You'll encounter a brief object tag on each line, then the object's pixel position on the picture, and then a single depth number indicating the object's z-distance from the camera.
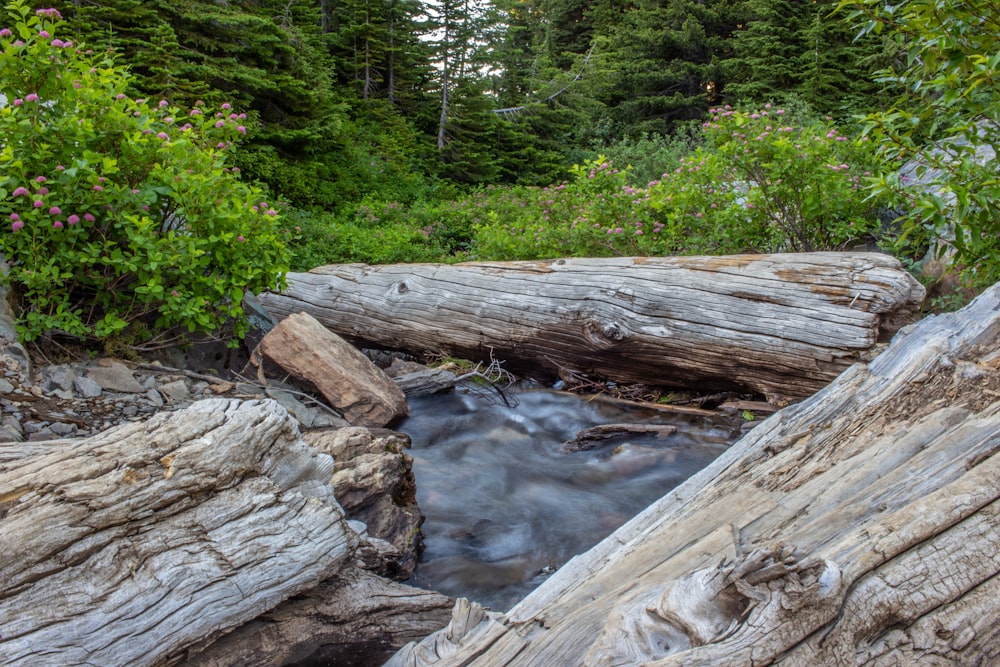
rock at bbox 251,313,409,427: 5.22
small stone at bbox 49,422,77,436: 3.48
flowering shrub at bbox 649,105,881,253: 6.29
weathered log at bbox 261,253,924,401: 4.88
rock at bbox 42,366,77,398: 3.81
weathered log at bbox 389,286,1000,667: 1.72
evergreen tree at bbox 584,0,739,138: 18.97
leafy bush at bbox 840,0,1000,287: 3.29
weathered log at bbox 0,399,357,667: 1.99
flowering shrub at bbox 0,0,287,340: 3.89
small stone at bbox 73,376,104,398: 3.86
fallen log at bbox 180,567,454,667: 2.35
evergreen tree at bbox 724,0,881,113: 15.60
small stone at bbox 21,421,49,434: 3.39
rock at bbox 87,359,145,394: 4.02
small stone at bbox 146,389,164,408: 4.03
